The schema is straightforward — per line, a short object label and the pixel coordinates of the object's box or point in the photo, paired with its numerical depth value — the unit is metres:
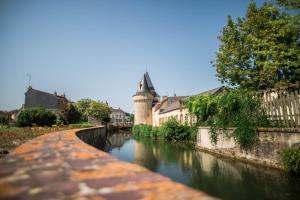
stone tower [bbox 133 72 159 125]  52.88
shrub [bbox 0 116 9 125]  32.98
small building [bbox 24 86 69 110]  45.94
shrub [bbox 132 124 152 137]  34.07
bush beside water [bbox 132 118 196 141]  23.45
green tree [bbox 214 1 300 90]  12.97
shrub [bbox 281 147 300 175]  7.61
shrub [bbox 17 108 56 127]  22.33
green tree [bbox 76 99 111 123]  54.59
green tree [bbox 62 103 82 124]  26.45
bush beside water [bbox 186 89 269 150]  11.13
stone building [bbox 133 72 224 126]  48.68
